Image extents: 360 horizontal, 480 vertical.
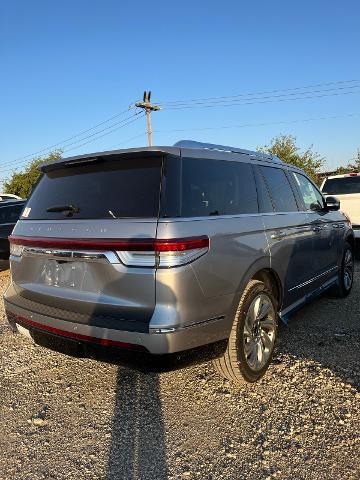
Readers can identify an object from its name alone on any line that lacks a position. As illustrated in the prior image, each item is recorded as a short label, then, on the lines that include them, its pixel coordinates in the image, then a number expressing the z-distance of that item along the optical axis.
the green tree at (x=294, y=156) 30.86
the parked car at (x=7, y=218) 8.06
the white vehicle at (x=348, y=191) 9.26
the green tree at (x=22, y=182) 40.88
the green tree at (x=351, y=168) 33.18
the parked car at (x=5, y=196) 16.14
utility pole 28.97
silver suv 2.66
